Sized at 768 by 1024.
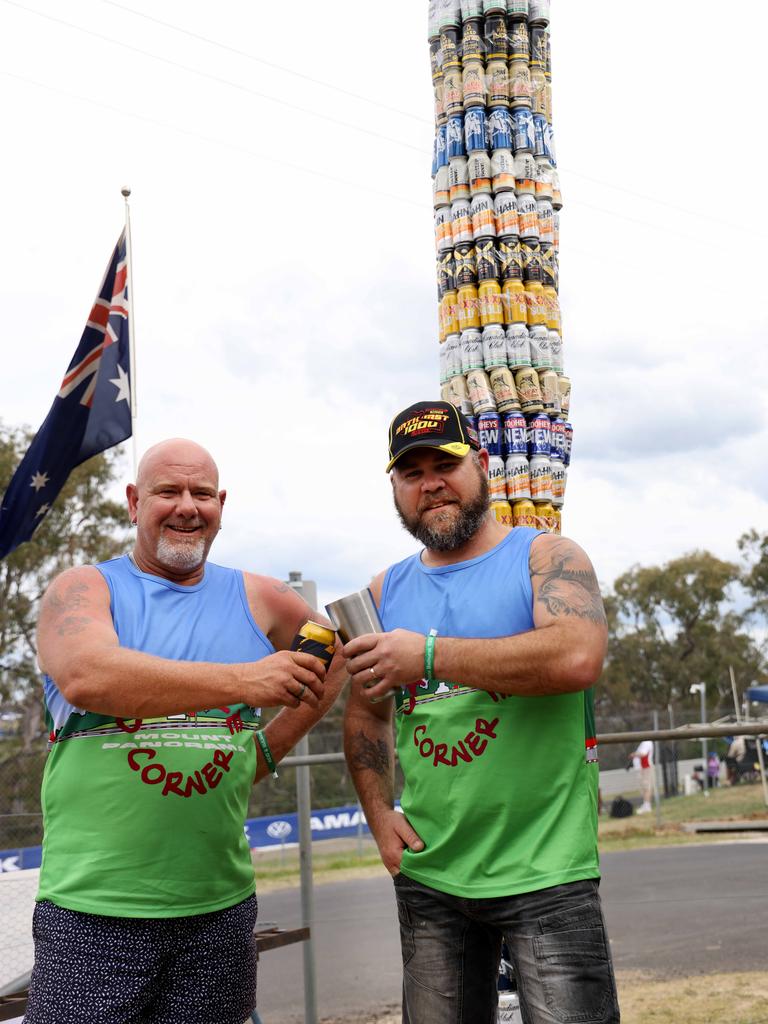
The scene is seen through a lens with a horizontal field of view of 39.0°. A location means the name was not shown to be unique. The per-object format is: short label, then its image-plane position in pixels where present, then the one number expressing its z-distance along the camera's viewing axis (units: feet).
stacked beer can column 14.35
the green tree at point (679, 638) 127.54
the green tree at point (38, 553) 78.12
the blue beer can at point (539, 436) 14.39
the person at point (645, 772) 79.10
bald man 8.09
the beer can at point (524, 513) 14.20
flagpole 22.20
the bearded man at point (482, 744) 7.94
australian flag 23.27
